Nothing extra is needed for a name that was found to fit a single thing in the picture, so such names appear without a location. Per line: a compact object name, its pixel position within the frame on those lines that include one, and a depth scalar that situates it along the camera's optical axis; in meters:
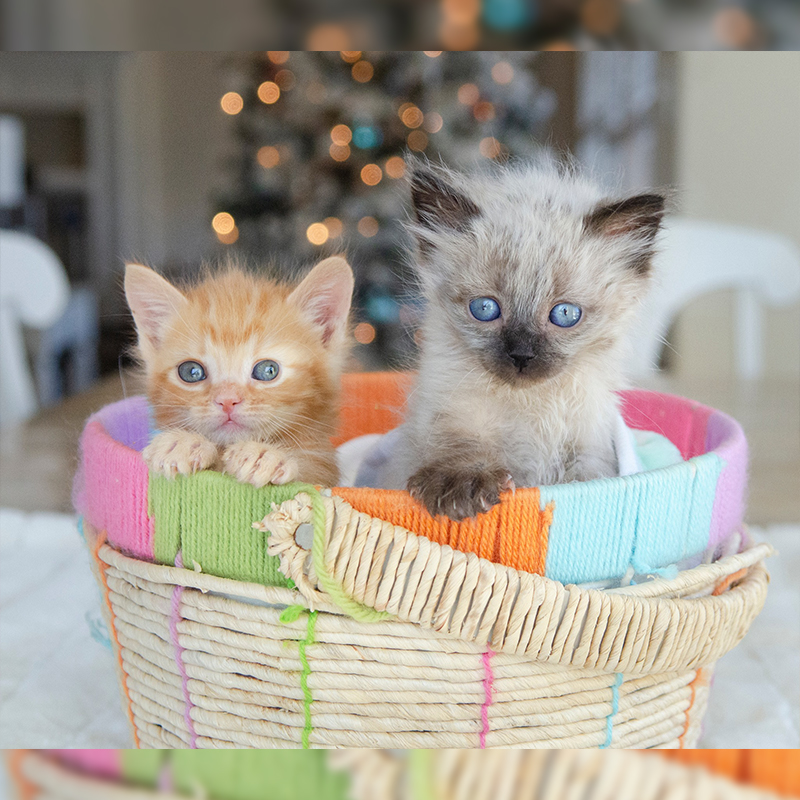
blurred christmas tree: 1.72
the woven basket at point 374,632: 0.41
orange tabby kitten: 0.49
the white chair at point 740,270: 1.12
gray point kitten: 0.47
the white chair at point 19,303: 1.10
